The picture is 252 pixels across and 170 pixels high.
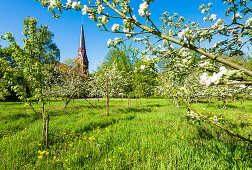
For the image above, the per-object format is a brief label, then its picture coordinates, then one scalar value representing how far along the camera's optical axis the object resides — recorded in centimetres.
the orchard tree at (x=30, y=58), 318
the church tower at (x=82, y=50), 4612
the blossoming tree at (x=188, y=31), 121
